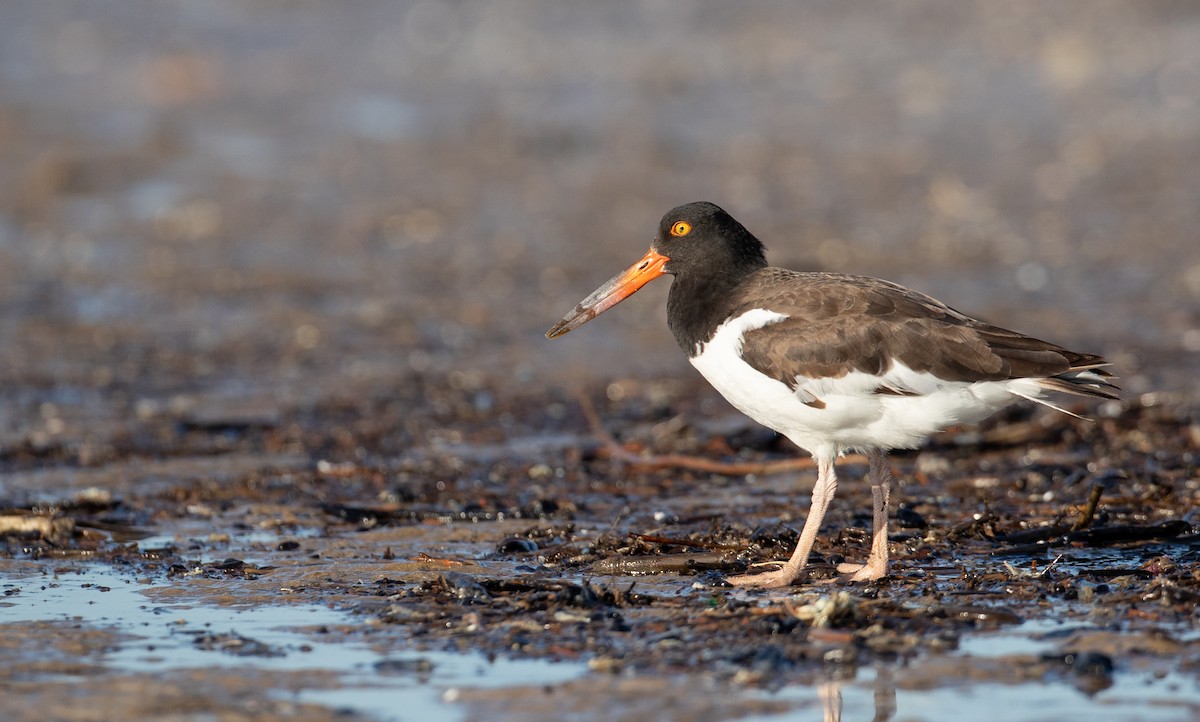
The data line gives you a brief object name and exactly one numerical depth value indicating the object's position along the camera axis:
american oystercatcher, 11.76
